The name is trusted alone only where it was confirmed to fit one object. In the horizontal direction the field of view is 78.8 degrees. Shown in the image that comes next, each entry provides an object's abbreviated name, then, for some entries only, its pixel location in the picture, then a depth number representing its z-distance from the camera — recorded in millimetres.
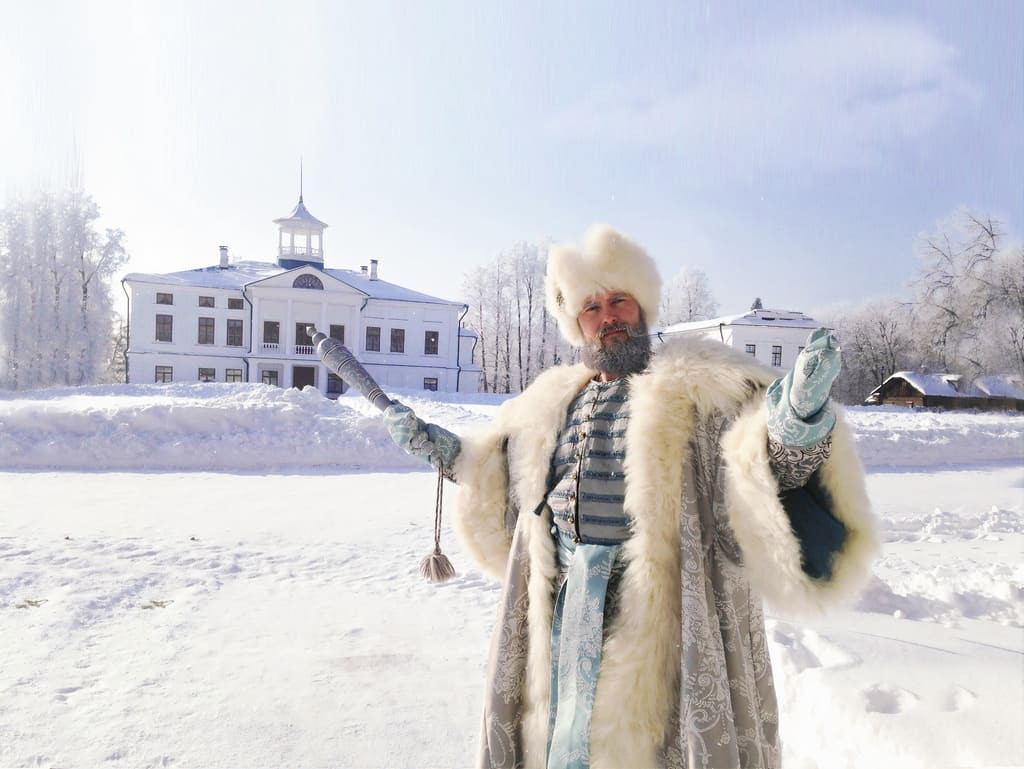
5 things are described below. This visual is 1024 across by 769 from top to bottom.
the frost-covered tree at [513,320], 40031
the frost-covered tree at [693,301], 36219
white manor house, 30922
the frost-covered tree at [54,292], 30594
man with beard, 1736
